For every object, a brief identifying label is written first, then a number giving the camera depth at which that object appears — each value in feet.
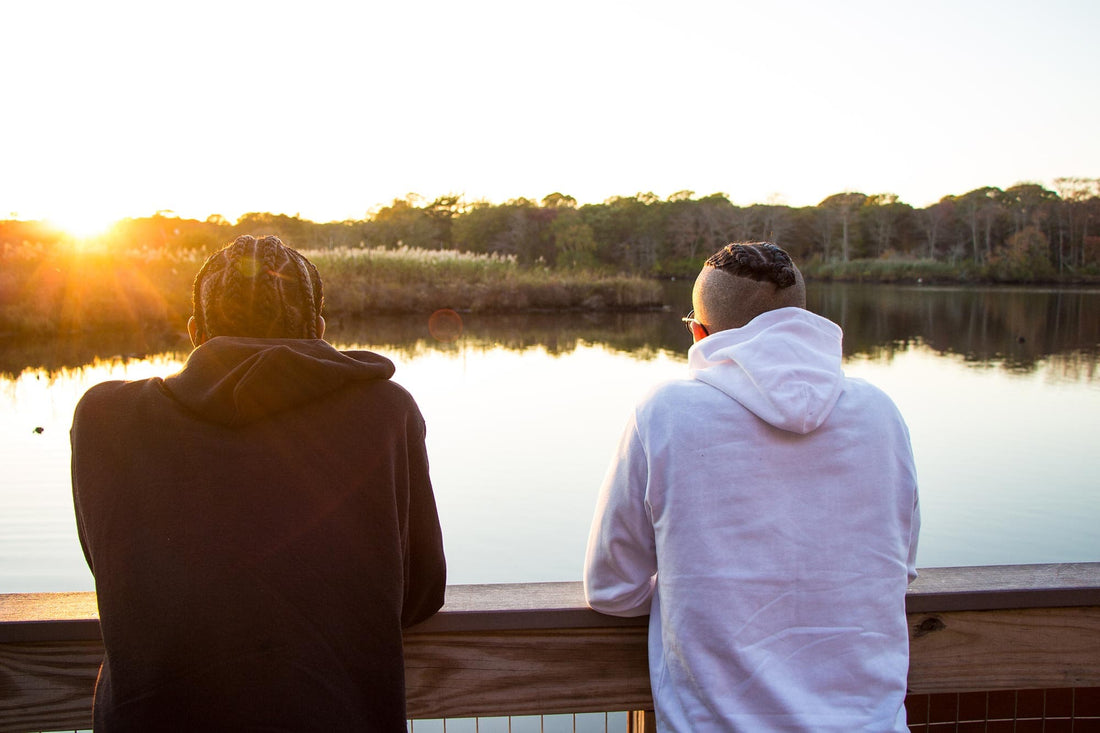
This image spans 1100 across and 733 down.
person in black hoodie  3.12
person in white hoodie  3.38
